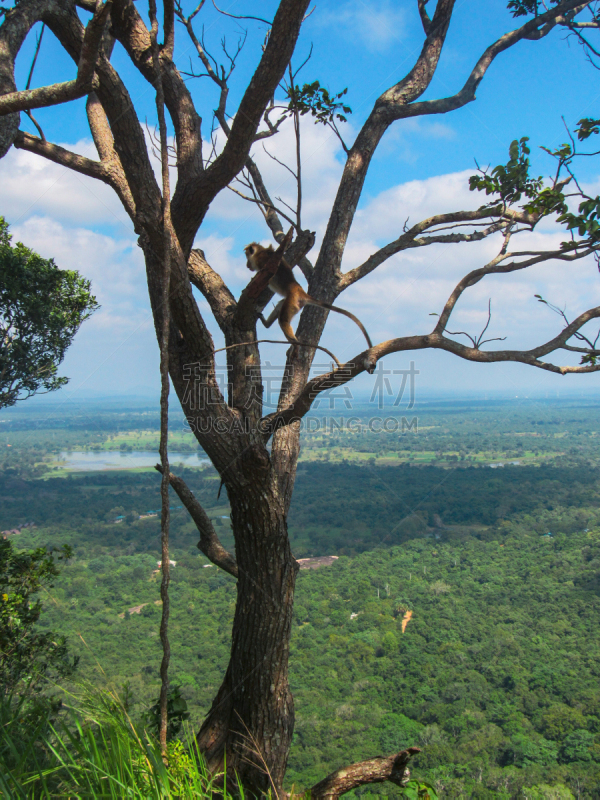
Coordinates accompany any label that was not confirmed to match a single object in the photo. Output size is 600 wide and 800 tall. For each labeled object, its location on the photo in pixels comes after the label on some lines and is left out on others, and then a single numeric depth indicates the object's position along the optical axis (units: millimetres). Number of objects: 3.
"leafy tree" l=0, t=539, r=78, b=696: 3809
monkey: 4379
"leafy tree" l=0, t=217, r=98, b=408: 6738
